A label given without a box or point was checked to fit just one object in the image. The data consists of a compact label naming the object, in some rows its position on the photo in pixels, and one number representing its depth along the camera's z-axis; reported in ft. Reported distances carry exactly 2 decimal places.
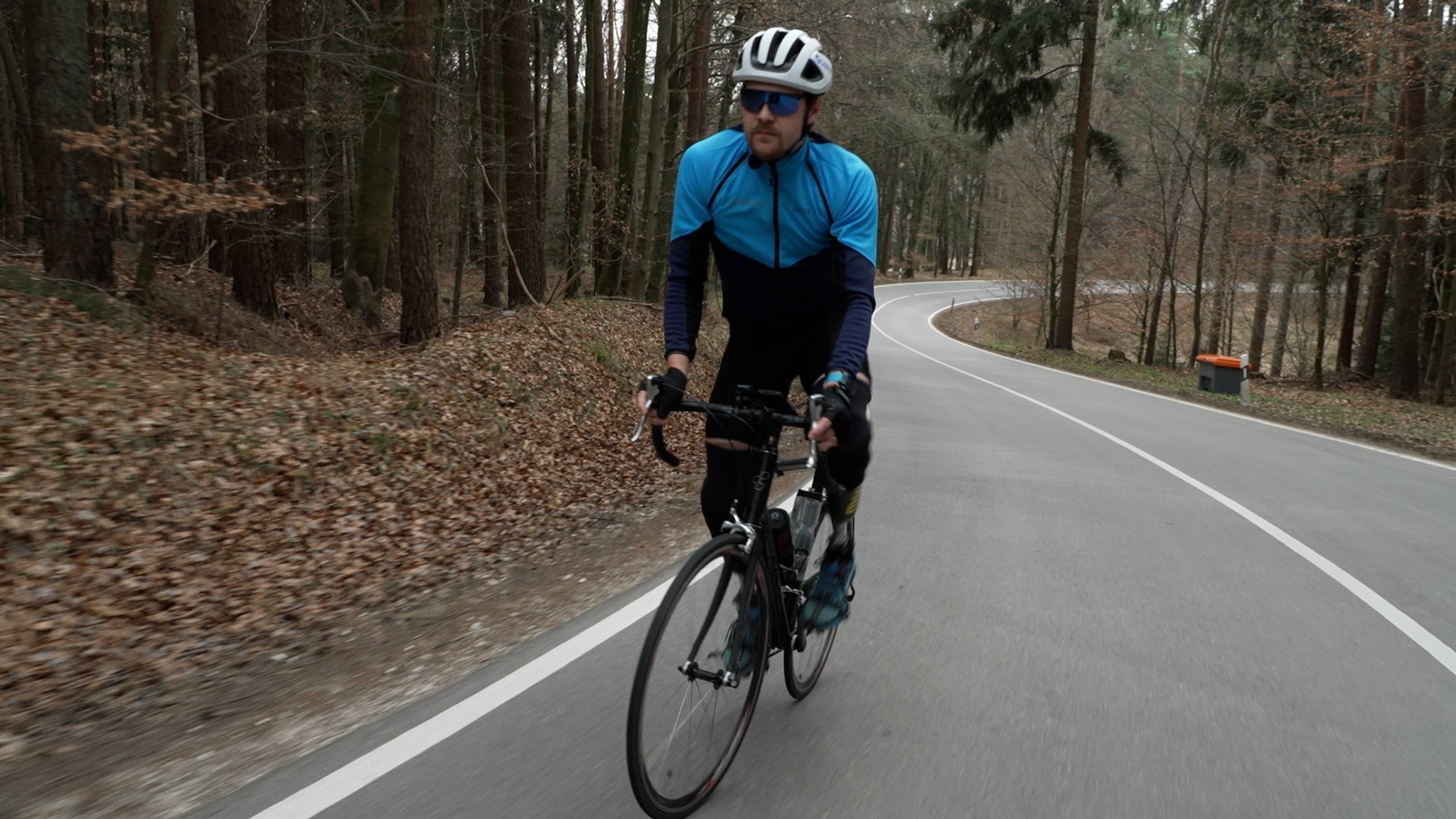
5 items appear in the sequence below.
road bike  9.04
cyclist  10.21
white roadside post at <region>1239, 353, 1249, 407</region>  59.36
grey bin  65.00
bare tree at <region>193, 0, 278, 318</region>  37.37
